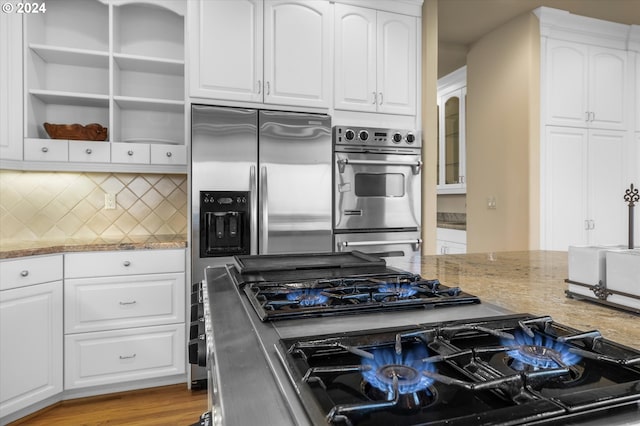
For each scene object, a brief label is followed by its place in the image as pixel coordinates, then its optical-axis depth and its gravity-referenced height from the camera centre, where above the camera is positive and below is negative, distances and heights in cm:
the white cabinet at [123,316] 226 -62
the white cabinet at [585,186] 354 +26
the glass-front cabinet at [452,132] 452 +98
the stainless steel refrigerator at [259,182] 236 +19
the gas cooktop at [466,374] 40 -20
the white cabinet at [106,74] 247 +98
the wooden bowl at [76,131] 244 +52
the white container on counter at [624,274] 76 -12
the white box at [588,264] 84 -11
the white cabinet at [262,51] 246 +107
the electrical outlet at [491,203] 386 +10
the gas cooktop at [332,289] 79 -18
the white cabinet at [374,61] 278 +112
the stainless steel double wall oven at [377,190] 269 +16
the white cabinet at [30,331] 198 -63
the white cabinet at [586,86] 352 +119
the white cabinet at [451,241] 454 -33
